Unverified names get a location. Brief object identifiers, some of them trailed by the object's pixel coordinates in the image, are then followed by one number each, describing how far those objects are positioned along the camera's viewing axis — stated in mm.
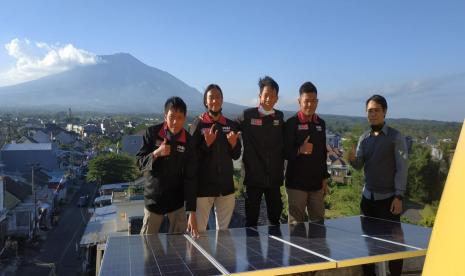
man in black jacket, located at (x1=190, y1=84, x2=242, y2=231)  4367
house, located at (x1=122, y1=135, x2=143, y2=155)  62788
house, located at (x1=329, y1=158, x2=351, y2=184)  41606
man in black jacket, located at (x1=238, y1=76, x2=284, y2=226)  4539
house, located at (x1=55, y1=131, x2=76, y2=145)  72138
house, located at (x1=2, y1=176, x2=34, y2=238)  26594
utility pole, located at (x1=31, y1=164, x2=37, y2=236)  28381
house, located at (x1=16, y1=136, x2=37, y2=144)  52719
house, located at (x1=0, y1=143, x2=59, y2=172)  44031
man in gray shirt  4352
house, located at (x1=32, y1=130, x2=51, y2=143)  64250
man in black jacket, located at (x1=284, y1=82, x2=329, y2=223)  4652
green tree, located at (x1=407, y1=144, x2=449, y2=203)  27859
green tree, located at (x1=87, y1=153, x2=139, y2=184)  42750
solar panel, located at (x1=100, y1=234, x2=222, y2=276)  2672
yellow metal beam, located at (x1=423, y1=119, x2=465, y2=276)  1211
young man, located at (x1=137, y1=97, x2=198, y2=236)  3969
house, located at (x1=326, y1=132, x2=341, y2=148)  69969
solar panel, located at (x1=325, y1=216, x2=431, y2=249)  3515
